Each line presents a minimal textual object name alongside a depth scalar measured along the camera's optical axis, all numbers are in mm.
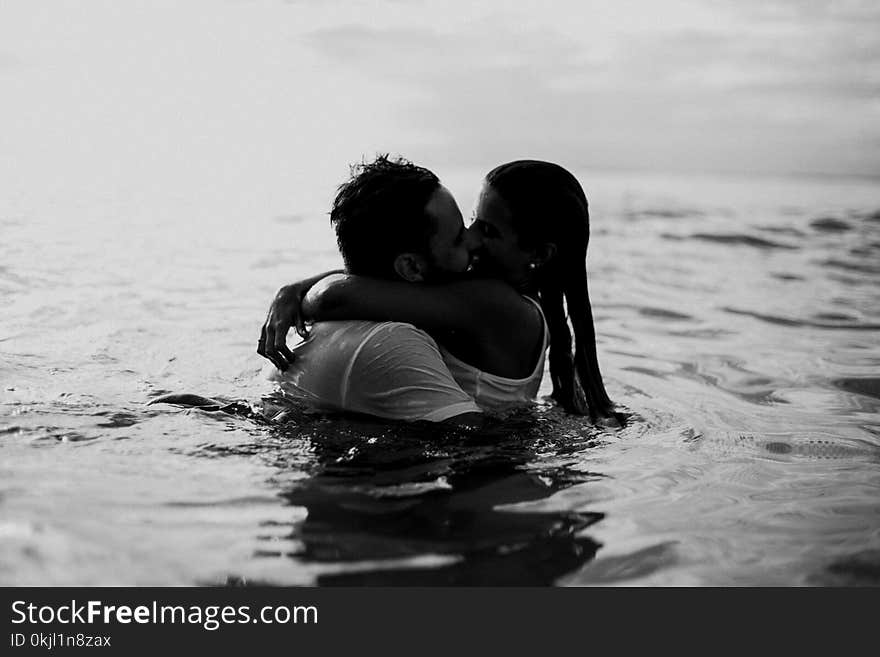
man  3676
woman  3797
